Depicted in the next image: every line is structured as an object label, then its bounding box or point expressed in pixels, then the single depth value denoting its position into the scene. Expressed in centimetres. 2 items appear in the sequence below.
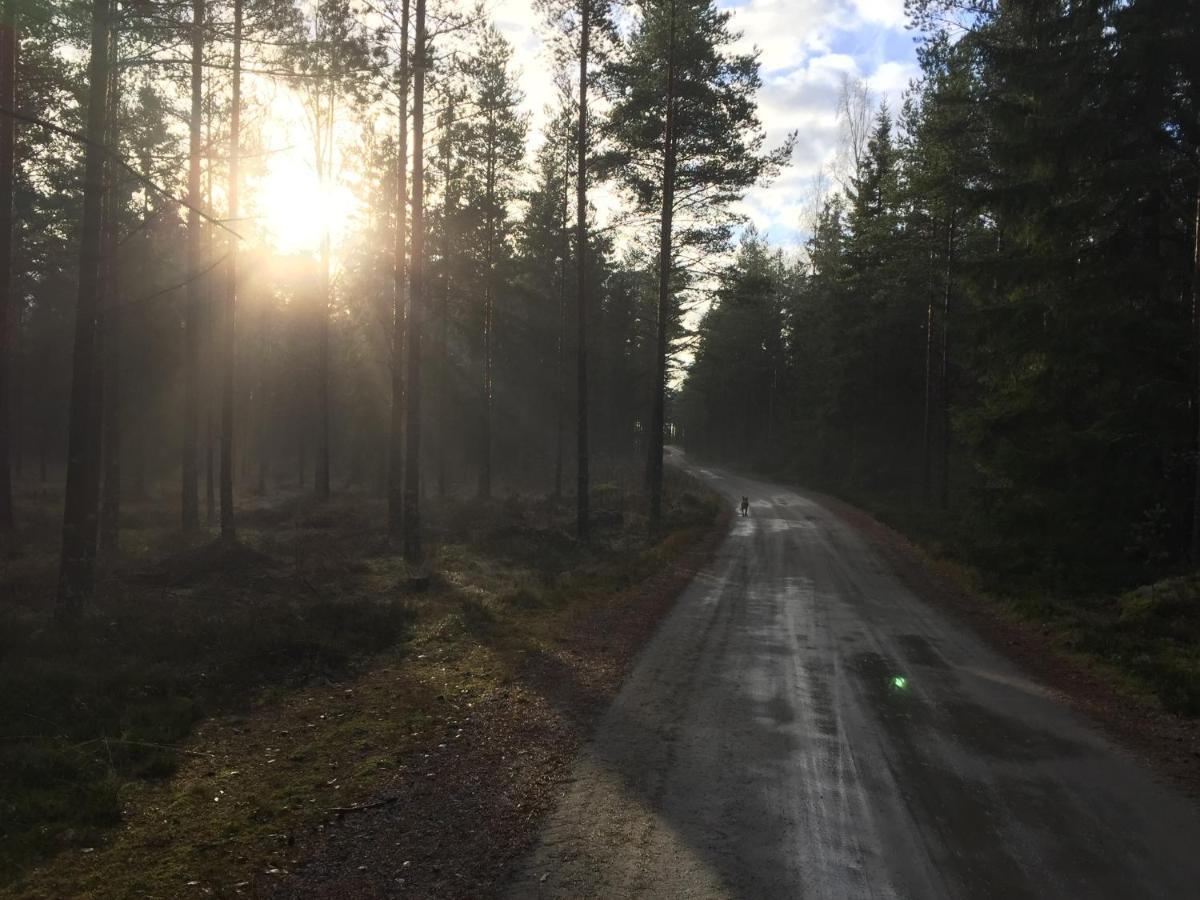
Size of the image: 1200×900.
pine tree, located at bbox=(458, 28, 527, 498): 2422
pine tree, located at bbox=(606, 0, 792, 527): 2175
